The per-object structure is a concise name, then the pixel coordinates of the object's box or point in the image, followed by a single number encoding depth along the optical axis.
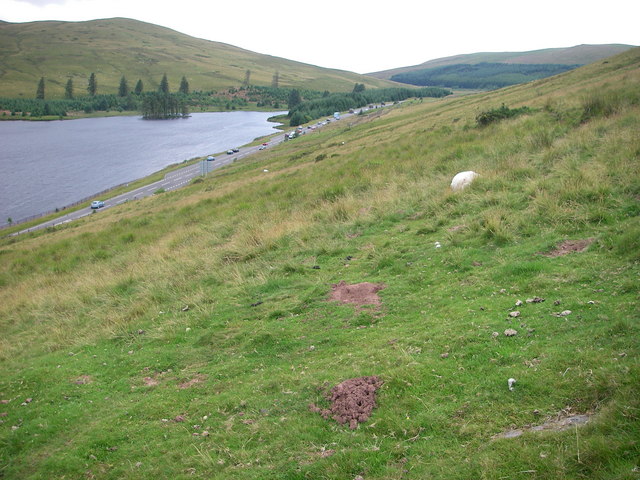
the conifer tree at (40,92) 186.50
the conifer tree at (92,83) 196.25
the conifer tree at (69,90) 192.38
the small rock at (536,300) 7.00
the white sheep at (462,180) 14.30
